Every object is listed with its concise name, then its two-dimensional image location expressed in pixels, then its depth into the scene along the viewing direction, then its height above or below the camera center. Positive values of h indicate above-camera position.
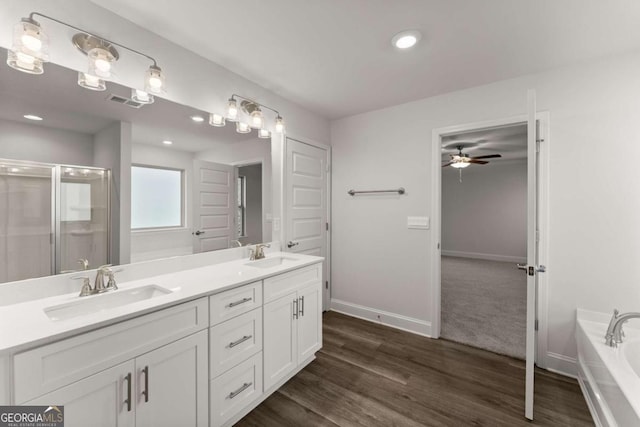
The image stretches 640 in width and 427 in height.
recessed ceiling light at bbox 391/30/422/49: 1.67 +1.17
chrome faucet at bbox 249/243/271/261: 2.31 -0.37
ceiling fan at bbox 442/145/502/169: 4.38 +0.90
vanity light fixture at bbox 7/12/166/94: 1.19 +0.81
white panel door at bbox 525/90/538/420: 1.54 -0.22
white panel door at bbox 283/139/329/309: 2.77 +0.14
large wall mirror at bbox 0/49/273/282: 1.26 +0.22
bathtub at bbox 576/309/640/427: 1.26 -0.90
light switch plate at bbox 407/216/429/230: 2.70 -0.10
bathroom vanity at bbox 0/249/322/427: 0.95 -0.63
